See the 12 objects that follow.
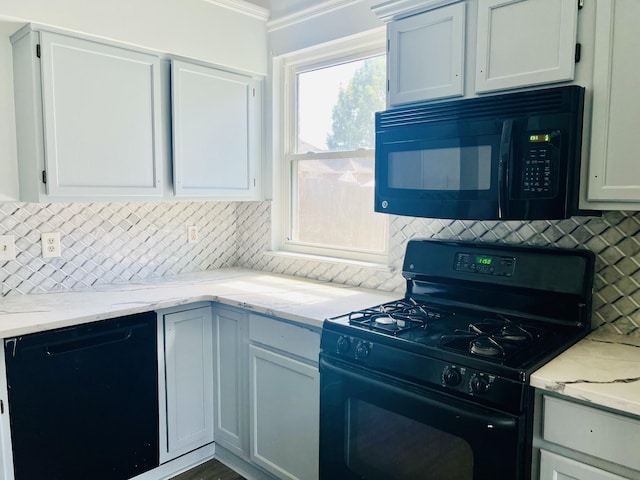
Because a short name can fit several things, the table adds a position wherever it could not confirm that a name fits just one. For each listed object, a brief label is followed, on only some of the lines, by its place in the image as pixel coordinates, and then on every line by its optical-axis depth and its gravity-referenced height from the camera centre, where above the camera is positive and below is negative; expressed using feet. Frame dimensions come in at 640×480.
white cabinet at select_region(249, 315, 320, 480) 6.53 -2.81
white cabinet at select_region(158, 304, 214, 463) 7.47 -2.87
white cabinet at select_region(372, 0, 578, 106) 5.04 +1.74
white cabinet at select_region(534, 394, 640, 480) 3.90 -2.02
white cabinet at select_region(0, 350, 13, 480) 5.77 -2.81
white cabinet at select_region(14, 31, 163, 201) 6.66 +1.13
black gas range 4.40 -1.46
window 8.40 +0.90
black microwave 4.91 +0.47
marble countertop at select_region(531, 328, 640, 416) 3.92 -1.54
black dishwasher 5.97 -2.68
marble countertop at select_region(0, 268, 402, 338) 6.22 -1.50
